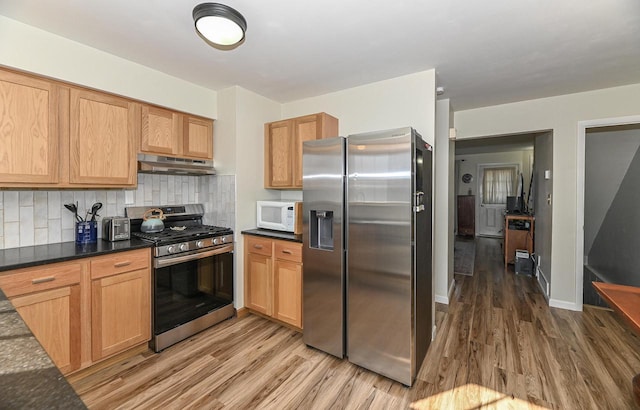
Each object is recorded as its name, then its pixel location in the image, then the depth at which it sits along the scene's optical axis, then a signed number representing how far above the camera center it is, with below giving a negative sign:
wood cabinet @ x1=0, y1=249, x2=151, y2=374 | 1.82 -0.73
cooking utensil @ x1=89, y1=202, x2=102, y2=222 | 2.55 -0.08
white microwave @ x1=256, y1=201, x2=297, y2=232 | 2.90 -0.14
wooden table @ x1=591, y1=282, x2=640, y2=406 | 1.41 -0.55
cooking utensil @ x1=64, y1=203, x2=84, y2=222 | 2.42 -0.07
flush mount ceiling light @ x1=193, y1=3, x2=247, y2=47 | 1.70 +1.12
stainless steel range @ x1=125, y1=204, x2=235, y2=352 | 2.45 -0.69
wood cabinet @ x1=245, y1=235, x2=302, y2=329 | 2.73 -0.78
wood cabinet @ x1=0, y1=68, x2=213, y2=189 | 1.97 +0.55
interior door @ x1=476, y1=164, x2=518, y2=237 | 8.16 -0.33
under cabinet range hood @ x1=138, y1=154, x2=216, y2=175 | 2.61 +0.35
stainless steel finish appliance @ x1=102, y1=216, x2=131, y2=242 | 2.47 -0.24
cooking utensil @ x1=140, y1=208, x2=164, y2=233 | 2.80 -0.19
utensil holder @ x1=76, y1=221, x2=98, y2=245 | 2.41 -0.27
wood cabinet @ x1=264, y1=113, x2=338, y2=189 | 3.06 +0.68
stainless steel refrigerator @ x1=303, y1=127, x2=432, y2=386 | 2.02 -0.37
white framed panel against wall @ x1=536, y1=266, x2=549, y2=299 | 3.64 -1.10
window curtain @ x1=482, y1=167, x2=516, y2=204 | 7.93 +0.52
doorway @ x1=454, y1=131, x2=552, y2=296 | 6.26 +0.97
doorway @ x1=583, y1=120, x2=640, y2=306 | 3.61 +0.01
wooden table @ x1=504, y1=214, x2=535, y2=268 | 5.15 -0.58
